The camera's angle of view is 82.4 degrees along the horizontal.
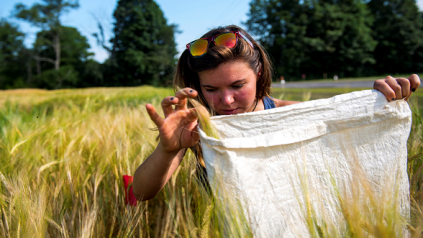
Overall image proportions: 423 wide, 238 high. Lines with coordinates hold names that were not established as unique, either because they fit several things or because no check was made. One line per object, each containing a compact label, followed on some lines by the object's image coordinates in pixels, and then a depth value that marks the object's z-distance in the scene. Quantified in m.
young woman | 0.72
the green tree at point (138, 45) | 27.75
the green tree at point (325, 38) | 24.86
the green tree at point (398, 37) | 23.59
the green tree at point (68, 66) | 28.19
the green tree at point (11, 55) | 28.64
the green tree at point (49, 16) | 27.25
